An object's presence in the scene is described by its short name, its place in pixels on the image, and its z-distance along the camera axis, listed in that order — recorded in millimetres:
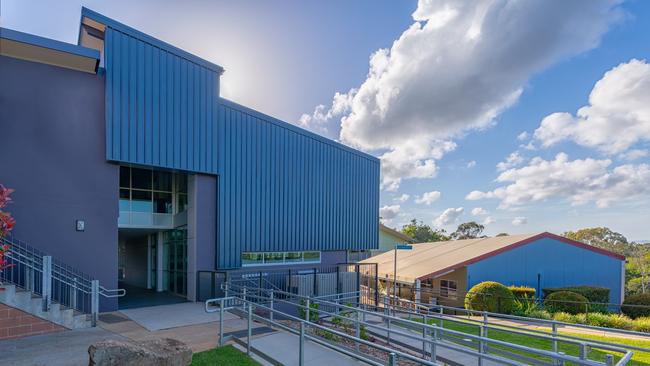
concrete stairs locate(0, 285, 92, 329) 7816
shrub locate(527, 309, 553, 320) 16025
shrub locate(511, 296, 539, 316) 17000
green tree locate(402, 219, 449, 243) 67625
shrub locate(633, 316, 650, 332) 12930
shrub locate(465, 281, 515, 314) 17312
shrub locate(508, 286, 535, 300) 18984
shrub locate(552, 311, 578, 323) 15102
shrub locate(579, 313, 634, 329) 13677
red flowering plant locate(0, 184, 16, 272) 5602
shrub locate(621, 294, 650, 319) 15965
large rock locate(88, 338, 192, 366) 5324
